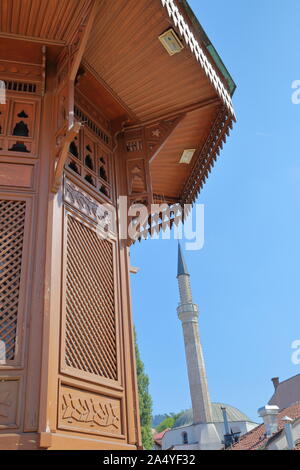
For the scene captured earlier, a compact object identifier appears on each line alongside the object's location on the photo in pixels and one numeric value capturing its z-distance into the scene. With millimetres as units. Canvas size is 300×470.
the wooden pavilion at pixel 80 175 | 3918
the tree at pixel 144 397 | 20891
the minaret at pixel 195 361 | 37125
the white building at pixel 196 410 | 36812
